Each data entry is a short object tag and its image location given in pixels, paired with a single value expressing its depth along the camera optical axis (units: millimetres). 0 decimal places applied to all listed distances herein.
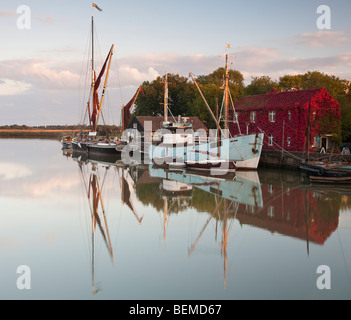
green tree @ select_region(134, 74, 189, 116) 77875
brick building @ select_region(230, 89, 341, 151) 40219
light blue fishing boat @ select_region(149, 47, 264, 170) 33938
